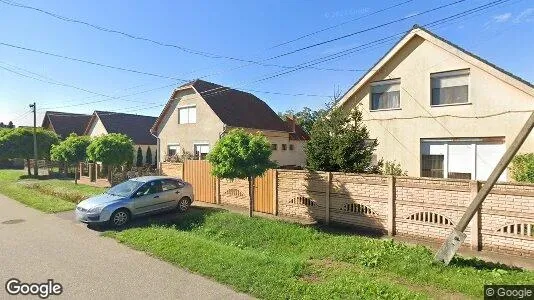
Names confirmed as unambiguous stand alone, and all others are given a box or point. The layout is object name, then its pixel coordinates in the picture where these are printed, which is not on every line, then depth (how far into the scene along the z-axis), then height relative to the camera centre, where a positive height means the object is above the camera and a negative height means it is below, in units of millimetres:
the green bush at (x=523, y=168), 9555 -730
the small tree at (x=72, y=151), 22328 -331
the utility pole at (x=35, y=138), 27627 +743
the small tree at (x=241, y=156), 9812 -323
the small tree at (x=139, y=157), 32131 -1111
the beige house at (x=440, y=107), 11328 +1494
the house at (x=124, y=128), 33125 +1990
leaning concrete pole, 5796 -1099
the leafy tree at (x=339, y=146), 9945 -22
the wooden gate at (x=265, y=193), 11078 -1667
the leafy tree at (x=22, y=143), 28547 +312
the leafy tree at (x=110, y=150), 18500 -228
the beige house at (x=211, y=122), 20734 +1674
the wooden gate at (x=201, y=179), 13406 -1475
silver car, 10242 -1879
